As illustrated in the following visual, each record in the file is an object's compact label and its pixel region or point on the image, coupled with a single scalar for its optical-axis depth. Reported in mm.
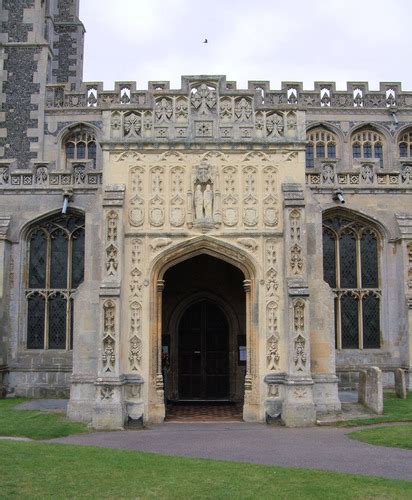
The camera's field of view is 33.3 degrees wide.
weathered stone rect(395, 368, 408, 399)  19141
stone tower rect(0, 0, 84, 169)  29594
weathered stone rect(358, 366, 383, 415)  15719
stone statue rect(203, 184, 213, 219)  15742
